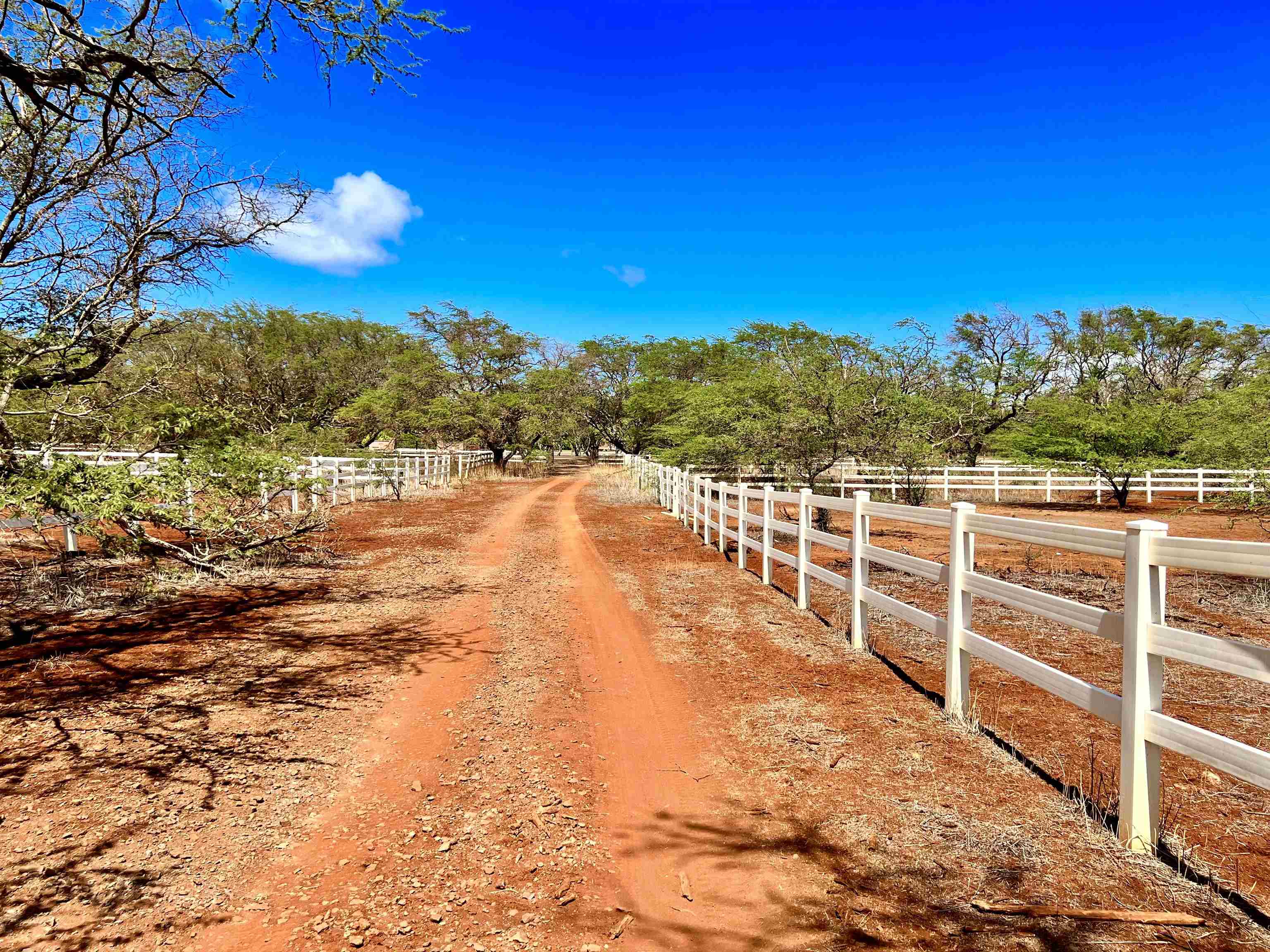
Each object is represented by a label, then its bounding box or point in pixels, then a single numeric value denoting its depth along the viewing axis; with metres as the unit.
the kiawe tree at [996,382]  29.59
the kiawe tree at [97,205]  5.18
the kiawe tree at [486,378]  37.59
